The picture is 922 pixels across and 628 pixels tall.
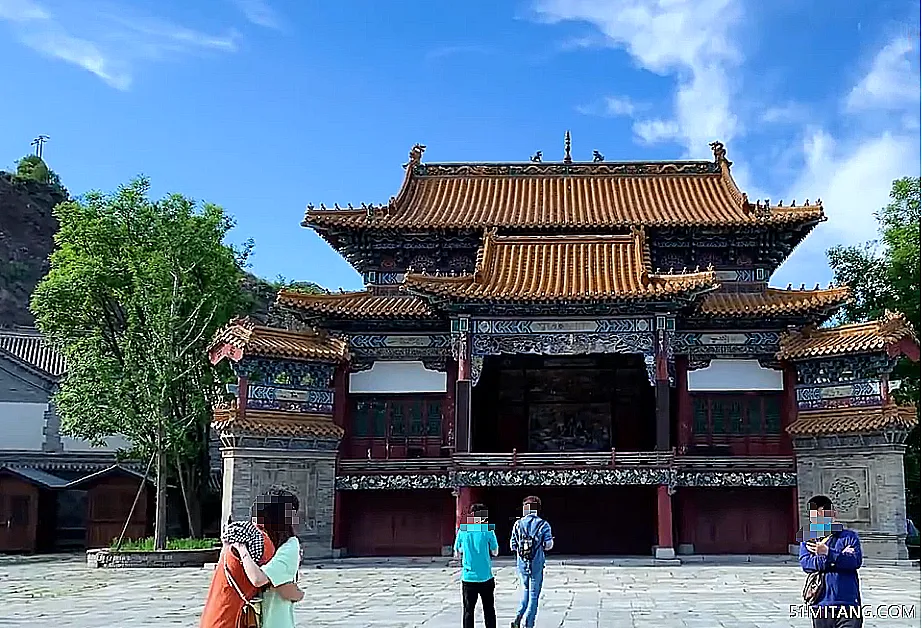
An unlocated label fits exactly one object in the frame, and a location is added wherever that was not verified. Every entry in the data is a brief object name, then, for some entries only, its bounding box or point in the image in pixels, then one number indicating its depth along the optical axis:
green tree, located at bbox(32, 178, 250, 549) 25.39
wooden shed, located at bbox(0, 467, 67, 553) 28.69
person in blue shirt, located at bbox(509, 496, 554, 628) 10.23
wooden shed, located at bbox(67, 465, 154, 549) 28.30
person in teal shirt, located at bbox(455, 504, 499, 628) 9.44
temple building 21.47
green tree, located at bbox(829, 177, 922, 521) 26.95
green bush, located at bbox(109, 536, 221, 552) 22.80
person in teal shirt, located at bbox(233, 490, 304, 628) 5.36
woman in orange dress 5.42
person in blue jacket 6.84
